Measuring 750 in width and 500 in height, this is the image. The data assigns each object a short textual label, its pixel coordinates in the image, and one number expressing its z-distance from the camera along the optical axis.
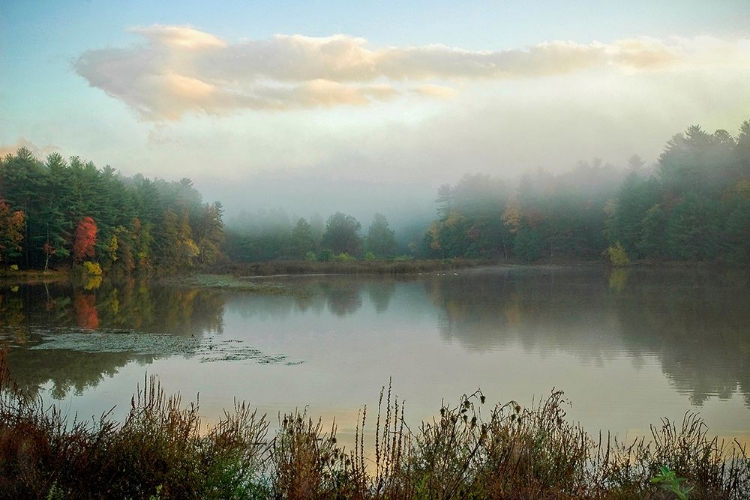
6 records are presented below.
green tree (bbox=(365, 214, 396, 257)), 108.12
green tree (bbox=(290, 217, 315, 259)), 104.06
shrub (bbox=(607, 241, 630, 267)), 68.44
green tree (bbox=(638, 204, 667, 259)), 63.22
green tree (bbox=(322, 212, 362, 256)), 94.38
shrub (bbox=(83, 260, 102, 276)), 57.84
